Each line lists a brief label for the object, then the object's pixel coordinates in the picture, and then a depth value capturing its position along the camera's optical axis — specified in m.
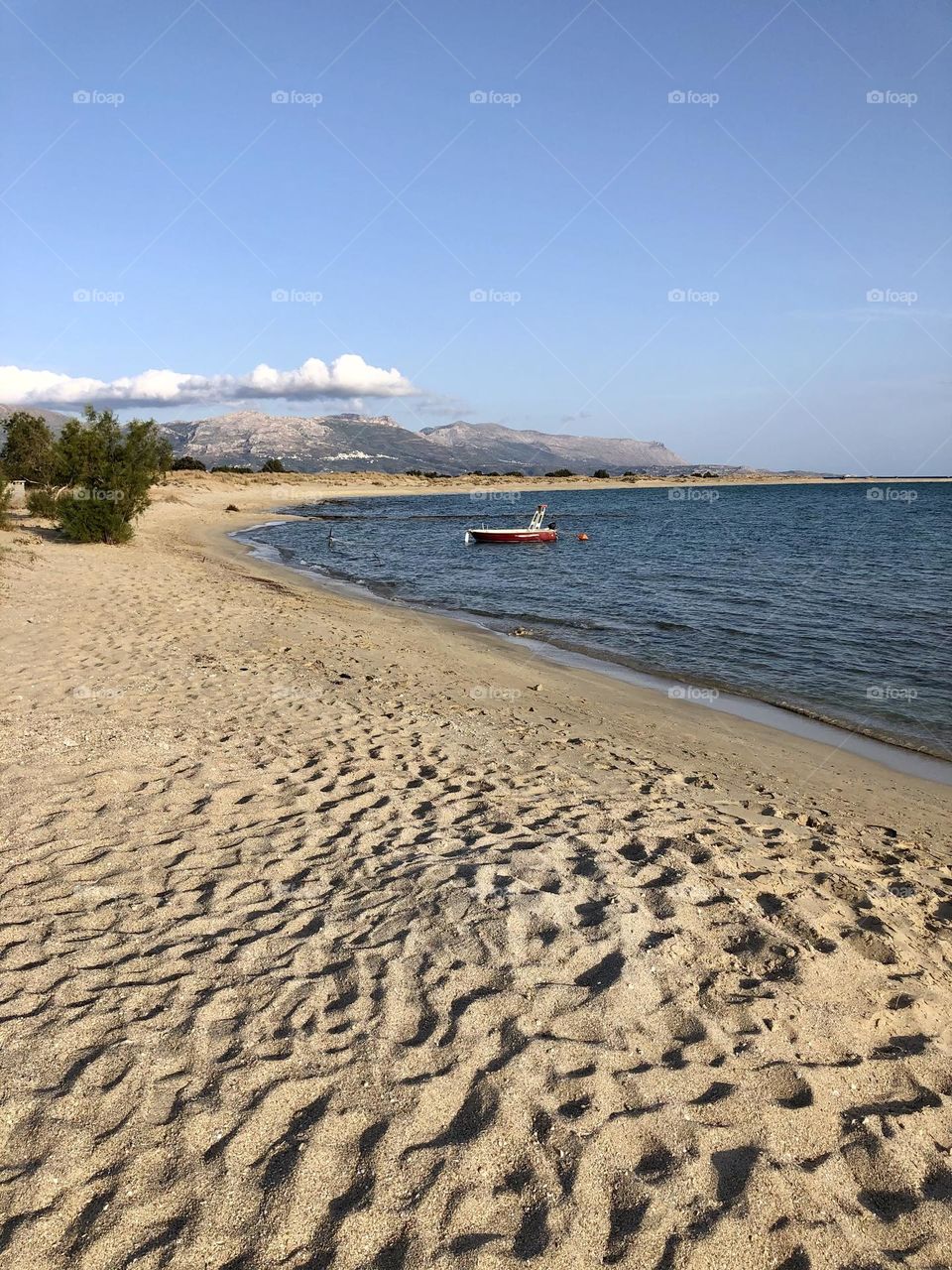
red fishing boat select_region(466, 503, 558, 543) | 34.43
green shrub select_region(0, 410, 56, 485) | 37.78
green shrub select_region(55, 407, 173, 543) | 23.62
